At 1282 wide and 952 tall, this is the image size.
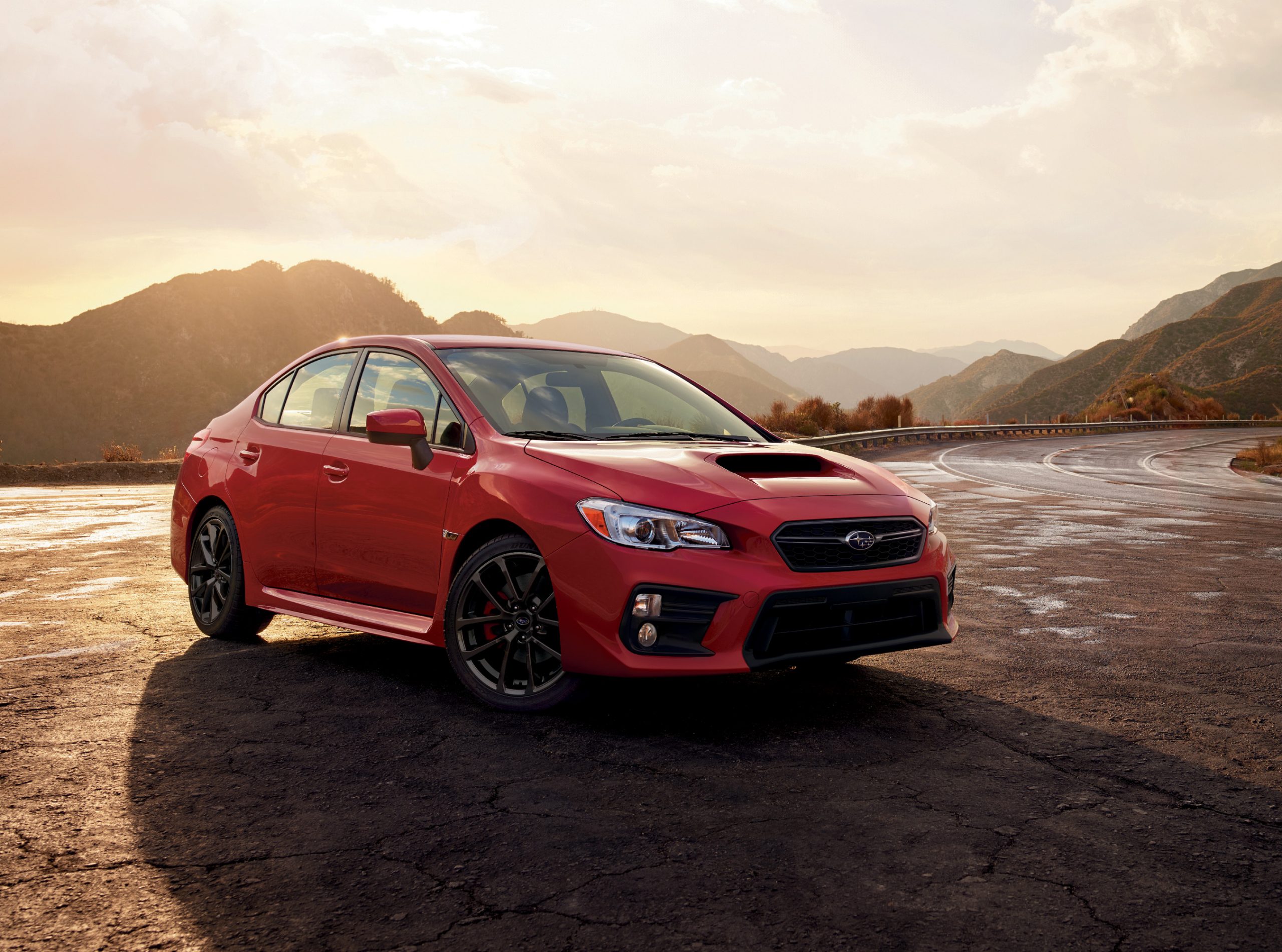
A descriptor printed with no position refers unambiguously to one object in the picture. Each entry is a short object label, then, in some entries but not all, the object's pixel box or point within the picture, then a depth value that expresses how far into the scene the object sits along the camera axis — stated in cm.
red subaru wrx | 441
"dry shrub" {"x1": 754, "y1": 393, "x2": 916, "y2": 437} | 4112
